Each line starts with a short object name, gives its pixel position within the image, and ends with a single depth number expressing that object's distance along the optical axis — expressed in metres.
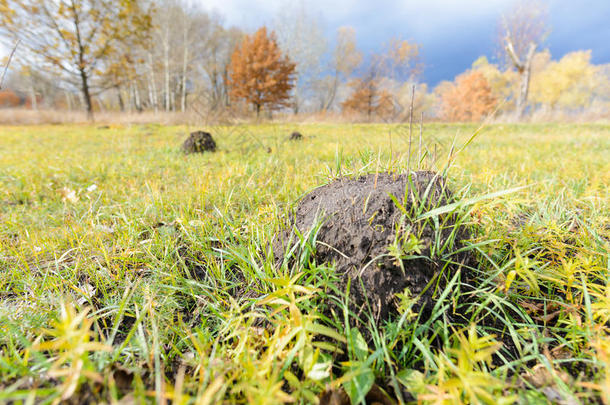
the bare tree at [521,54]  18.06
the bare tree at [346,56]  30.64
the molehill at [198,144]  4.37
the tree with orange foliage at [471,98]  24.91
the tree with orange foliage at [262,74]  21.02
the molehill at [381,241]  0.90
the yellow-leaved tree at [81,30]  12.84
